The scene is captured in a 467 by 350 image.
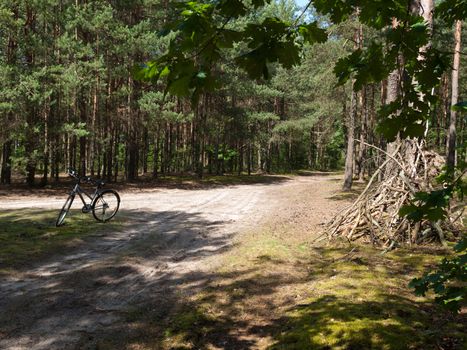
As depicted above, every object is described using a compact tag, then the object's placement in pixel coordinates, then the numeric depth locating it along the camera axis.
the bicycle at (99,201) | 10.38
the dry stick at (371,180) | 8.70
